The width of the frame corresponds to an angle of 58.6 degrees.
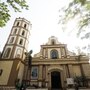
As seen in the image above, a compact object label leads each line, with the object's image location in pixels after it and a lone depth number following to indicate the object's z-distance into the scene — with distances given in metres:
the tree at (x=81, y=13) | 5.66
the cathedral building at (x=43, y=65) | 12.32
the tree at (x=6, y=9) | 4.10
